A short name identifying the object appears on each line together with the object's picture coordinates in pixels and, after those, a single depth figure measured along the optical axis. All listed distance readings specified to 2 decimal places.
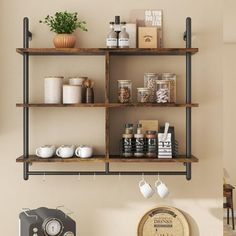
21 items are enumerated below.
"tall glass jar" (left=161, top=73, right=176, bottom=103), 2.64
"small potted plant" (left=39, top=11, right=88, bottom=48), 2.59
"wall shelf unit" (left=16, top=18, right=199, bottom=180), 2.54
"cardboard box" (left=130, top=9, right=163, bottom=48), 2.71
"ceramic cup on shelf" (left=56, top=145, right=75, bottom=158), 2.58
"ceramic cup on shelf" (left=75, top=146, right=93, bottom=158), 2.59
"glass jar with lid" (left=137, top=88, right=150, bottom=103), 2.59
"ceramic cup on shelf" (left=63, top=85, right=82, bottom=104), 2.57
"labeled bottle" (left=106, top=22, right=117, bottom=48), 2.57
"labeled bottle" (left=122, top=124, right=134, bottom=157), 2.60
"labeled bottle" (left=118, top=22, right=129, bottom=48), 2.55
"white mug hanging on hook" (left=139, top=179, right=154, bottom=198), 2.60
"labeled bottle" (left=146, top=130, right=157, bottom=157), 2.59
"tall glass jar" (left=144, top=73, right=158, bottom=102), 2.63
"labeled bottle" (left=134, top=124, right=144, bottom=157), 2.59
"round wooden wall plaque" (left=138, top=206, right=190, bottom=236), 2.76
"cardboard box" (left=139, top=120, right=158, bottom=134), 2.68
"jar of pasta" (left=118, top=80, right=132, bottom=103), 2.59
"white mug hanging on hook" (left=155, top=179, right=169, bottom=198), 2.60
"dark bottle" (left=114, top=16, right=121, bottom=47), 2.60
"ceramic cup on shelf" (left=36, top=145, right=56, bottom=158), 2.58
